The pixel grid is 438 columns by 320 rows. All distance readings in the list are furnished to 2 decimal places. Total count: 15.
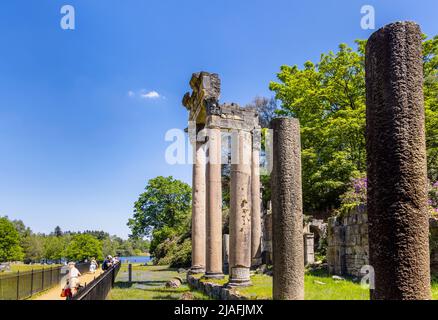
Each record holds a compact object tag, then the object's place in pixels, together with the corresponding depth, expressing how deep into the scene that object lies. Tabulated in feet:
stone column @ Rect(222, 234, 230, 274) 75.96
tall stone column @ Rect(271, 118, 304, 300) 22.16
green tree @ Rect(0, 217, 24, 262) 217.97
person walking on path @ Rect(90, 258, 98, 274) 102.31
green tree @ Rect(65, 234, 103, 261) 247.70
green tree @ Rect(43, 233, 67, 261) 348.79
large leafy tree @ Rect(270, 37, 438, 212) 82.43
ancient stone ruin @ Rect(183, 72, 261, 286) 47.60
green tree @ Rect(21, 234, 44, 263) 341.41
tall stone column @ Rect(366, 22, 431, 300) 12.68
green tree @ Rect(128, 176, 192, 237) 186.19
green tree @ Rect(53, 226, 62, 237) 561.02
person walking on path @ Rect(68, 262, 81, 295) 46.06
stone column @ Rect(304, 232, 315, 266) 63.41
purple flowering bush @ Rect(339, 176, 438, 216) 49.62
